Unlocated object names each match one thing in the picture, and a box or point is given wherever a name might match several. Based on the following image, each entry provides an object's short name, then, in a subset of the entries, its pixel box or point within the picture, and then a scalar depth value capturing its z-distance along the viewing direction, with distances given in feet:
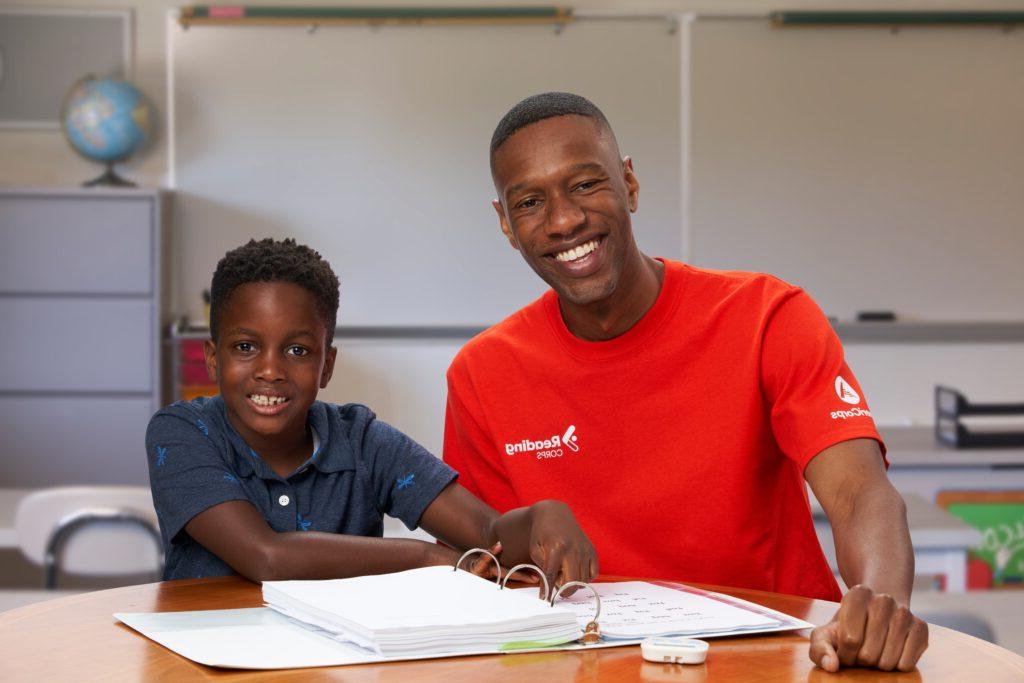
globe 15.83
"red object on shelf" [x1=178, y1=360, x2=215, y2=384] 15.83
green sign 14.42
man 5.53
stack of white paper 3.52
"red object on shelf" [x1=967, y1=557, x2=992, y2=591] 13.98
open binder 3.52
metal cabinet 15.72
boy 4.93
